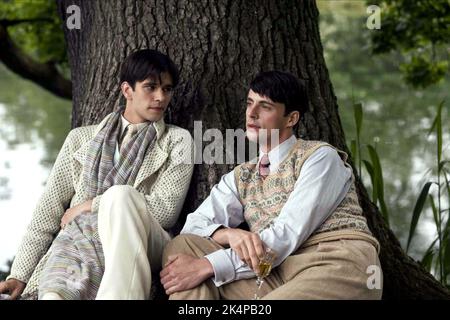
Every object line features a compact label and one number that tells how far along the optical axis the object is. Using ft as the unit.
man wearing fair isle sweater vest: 10.43
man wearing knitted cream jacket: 11.43
